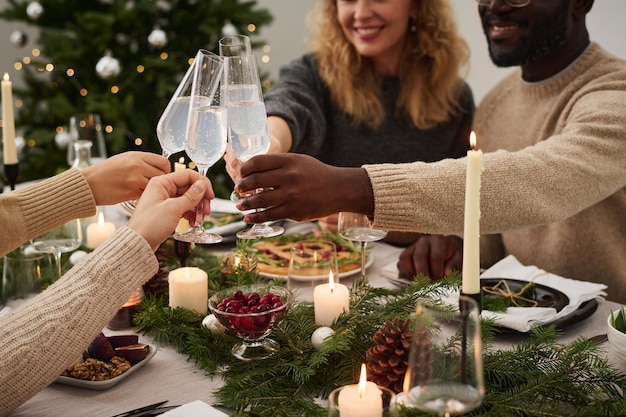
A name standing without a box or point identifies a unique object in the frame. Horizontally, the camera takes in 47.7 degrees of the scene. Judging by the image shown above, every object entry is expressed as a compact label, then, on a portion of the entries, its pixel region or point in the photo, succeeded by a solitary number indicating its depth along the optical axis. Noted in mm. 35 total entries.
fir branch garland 1099
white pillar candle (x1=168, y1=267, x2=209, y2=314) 1473
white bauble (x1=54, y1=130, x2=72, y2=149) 3508
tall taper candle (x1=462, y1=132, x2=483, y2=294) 892
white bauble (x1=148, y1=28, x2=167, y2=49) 3424
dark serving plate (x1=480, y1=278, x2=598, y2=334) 1451
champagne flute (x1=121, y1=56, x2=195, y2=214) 1441
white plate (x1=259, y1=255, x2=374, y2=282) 1519
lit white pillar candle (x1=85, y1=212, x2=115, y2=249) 1899
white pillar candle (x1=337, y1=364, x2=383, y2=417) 980
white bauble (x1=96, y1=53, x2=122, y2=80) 3328
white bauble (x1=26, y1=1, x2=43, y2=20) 3473
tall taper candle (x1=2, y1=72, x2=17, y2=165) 2057
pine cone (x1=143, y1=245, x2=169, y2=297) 1584
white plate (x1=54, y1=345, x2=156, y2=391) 1202
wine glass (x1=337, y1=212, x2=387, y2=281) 1667
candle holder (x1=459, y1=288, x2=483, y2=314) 827
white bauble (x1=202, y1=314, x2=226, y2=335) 1374
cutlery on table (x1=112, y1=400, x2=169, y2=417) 1086
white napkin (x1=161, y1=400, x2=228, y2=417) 1080
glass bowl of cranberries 1259
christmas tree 3527
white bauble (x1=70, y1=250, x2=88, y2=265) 1791
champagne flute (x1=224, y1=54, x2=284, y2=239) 1338
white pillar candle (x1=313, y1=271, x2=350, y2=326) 1393
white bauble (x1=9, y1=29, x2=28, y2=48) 3537
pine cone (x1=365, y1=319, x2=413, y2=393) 1127
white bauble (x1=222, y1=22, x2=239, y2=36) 3508
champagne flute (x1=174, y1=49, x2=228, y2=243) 1343
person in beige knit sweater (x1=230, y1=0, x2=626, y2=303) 1380
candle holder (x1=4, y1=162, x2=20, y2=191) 2080
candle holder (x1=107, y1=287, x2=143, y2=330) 1467
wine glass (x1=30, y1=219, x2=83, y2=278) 1620
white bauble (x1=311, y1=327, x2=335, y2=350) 1264
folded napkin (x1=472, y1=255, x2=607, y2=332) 1409
